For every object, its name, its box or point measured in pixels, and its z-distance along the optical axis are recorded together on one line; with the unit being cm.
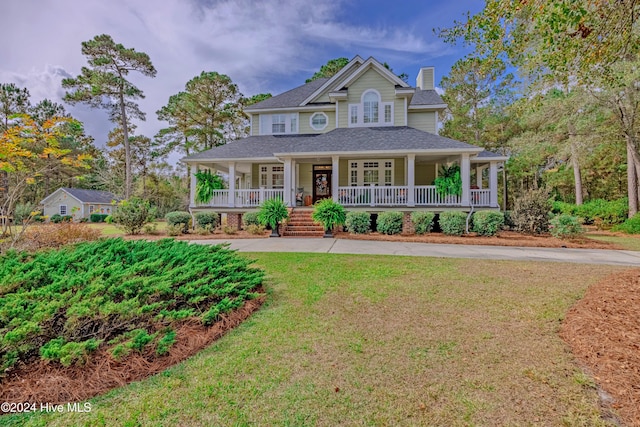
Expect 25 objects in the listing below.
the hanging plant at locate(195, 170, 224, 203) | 1436
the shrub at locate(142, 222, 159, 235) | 1393
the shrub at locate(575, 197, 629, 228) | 1686
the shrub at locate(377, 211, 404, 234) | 1221
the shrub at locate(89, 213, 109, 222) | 3369
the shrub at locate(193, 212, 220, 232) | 1380
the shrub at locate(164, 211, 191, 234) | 1395
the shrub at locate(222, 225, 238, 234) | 1294
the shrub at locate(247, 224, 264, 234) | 1251
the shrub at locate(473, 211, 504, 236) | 1157
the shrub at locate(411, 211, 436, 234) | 1195
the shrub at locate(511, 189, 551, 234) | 1190
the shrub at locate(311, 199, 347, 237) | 1178
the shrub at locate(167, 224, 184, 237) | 1310
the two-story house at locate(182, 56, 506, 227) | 1339
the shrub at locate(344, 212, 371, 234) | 1229
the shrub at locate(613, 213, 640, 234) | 1423
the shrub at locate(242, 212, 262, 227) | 1317
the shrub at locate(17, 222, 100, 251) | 650
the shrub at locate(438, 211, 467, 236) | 1180
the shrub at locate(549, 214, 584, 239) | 1062
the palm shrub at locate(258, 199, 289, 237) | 1186
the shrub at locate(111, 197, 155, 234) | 1348
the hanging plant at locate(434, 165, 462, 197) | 1297
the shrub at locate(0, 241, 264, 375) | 256
